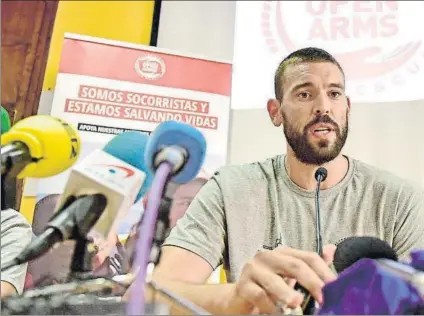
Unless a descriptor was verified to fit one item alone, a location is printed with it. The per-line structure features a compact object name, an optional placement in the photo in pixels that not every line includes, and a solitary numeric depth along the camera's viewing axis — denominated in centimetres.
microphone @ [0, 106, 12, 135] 80
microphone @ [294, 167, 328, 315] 64
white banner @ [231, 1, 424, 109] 102
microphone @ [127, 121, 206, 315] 71
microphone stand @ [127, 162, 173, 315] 65
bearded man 83
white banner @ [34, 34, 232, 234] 100
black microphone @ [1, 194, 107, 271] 67
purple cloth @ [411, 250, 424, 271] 69
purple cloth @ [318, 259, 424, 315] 61
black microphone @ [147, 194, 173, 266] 79
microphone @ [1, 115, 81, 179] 71
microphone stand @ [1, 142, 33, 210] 70
